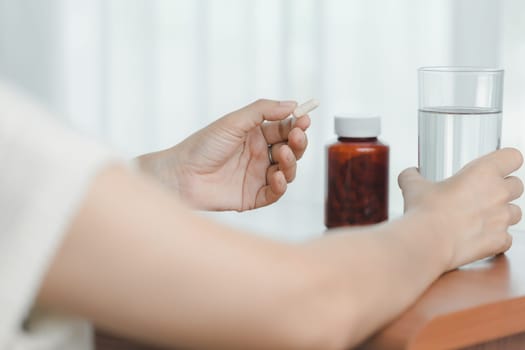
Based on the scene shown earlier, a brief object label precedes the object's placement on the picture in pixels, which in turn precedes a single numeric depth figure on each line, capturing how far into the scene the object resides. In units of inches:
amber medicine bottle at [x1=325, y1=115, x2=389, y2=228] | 51.5
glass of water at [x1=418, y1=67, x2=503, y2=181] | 50.5
